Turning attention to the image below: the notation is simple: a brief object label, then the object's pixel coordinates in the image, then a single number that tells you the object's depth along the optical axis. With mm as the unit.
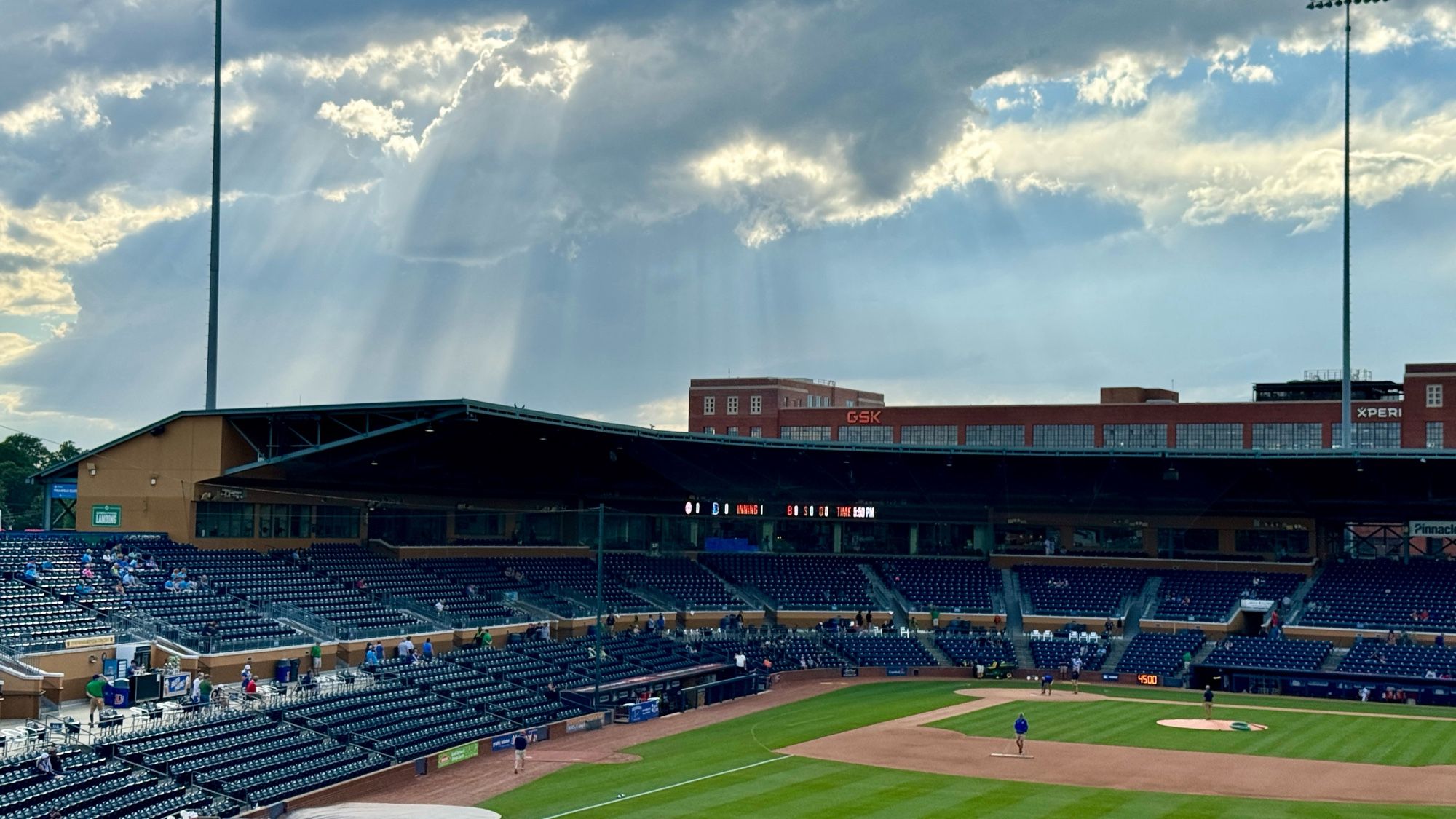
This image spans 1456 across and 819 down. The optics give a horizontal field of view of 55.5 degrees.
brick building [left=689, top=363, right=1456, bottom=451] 102500
